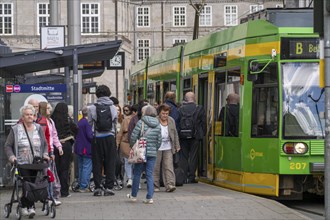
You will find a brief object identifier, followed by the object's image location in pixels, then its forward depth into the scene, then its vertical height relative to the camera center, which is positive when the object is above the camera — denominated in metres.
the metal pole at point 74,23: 22.05 +2.03
